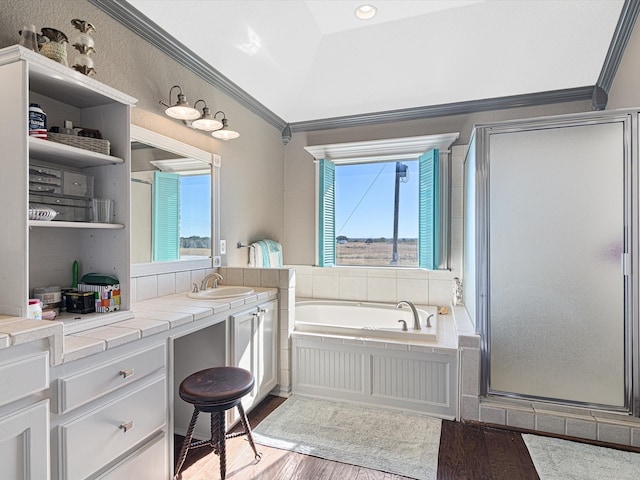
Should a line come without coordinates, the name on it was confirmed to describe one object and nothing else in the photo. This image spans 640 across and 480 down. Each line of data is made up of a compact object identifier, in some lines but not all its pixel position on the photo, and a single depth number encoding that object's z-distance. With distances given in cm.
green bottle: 174
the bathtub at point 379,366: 239
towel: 327
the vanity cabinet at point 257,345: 218
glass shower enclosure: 211
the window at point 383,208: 346
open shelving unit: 125
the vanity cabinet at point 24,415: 100
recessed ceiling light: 263
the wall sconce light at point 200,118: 224
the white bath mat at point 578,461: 180
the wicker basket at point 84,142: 149
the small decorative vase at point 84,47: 161
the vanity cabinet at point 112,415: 119
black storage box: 159
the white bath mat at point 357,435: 193
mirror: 217
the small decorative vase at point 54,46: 144
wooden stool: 160
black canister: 136
